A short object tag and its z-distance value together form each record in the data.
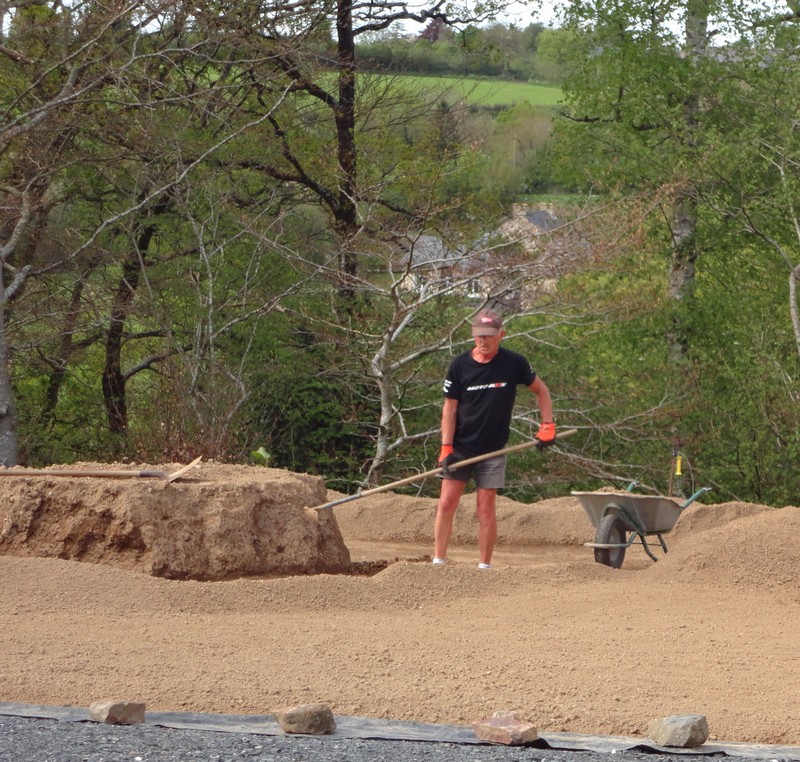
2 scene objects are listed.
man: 15.90
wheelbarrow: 17.45
